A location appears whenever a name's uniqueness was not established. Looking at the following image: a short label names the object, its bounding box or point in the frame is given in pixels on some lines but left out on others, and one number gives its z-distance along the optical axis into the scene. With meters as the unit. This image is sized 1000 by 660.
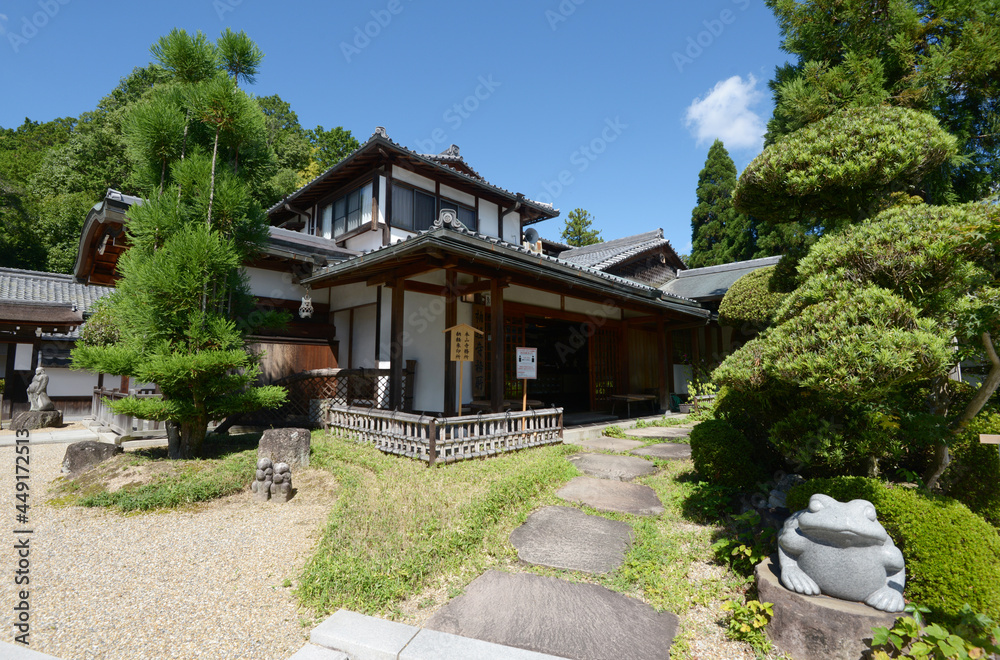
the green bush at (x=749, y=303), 8.73
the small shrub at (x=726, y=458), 4.42
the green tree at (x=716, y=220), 24.80
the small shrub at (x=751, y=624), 2.51
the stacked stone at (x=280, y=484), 5.11
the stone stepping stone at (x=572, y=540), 3.54
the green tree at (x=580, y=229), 33.50
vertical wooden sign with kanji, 7.32
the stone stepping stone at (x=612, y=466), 5.90
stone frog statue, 2.44
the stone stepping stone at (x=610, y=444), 7.82
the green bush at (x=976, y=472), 3.28
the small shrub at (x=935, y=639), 2.02
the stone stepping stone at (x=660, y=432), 9.02
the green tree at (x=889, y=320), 2.52
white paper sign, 8.09
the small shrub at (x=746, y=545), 3.22
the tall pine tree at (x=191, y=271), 5.69
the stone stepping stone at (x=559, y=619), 2.50
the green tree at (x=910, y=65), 4.41
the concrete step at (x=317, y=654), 2.34
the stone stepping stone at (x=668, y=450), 6.98
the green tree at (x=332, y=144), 31.39
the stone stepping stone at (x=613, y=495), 4.70
